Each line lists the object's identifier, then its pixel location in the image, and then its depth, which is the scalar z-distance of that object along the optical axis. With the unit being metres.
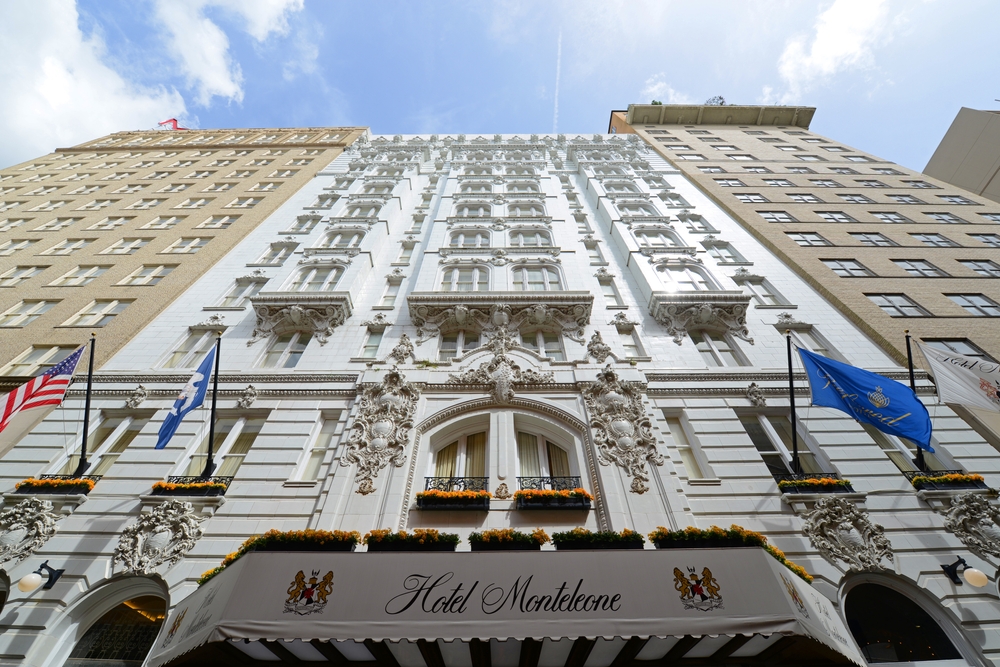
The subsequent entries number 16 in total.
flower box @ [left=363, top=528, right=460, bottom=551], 9.65
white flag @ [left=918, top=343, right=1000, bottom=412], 12.51
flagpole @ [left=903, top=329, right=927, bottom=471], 13.44
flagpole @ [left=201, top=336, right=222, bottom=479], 12.74
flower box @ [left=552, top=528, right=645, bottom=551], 9.82
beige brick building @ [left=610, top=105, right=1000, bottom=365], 20.08
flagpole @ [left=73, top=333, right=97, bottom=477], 13.26
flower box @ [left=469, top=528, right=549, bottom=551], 9.82
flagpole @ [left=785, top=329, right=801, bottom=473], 12.99
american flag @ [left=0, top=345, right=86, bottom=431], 12.59
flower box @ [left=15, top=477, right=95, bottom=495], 12.61
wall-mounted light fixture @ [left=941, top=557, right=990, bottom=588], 10.25
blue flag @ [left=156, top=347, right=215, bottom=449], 12.53
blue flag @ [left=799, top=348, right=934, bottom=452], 12.16
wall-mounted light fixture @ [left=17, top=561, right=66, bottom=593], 9.84
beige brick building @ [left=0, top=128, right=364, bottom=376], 20.91
